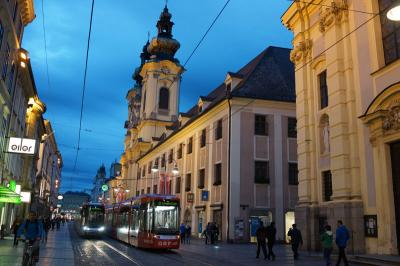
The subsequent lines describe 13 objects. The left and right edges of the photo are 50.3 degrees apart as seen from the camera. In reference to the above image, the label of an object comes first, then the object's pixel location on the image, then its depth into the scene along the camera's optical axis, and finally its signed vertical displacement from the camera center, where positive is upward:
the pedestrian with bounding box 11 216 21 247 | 27.15 -0.13
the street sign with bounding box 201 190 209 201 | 35.06 +2.47
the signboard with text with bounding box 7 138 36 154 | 24.31 +4.26
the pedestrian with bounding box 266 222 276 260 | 19.00 -0.40
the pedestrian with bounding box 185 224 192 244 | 32.28 -0.66
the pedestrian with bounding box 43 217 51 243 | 28.04 -0.19
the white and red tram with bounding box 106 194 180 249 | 22.58 +0.14
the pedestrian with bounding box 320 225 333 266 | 15.34 -0.46
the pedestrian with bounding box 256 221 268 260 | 19.53 -0.46
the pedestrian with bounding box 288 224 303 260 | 18.86 -0.51
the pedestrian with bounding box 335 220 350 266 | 14.93 -0.37
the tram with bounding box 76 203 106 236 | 37.84 +0.31
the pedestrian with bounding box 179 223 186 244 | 32.38 -0.51
